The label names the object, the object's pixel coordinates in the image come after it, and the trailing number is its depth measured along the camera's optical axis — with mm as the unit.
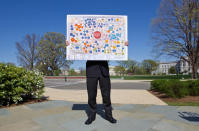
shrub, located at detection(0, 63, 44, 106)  4941
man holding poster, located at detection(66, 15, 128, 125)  3436
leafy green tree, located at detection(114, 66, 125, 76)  71438
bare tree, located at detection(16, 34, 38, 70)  39344
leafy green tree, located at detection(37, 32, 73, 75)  38000
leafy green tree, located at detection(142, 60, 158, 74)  76938
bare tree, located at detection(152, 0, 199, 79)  17906
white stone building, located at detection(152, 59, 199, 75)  128375
